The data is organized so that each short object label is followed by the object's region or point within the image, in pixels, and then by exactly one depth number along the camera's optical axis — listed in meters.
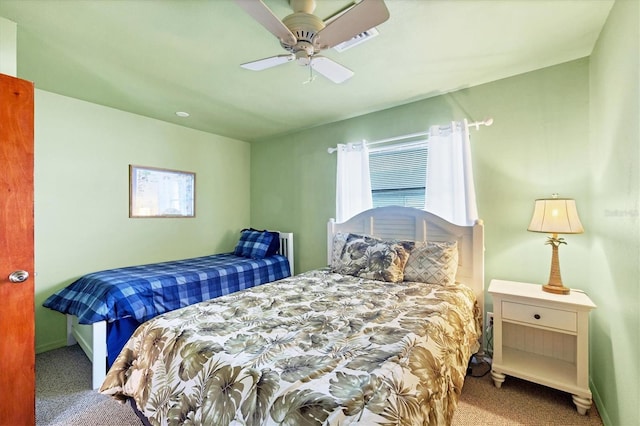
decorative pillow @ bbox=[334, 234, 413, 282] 2.51
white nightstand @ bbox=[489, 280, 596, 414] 1.87
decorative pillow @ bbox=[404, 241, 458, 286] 2.38
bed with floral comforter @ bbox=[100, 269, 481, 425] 1.00
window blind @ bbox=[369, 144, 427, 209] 3.03
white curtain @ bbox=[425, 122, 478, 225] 2.61
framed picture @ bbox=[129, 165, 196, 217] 3.44
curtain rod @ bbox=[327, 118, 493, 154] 2.54
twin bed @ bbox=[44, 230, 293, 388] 2.27
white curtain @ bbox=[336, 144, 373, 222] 3.29
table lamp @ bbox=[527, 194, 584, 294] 1.97
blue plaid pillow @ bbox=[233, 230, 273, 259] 3.80
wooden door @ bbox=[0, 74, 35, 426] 1.64
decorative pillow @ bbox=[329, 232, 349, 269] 2.90
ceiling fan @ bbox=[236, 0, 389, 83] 1.31
